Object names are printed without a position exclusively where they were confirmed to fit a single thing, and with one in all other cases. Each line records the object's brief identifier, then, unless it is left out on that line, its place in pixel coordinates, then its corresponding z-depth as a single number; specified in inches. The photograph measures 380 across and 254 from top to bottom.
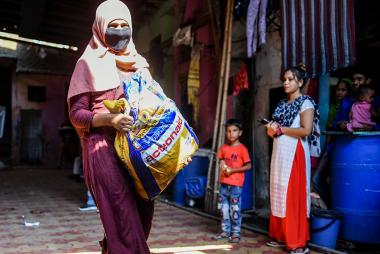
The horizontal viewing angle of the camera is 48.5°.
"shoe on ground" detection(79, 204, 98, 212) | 250.2
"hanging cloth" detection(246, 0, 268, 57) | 213.2
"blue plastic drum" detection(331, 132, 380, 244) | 159.0
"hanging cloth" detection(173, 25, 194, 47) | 298.5
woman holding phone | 156.1
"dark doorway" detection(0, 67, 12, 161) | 652.7
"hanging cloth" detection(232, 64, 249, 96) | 239.5
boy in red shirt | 178.1
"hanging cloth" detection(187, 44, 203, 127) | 331.3
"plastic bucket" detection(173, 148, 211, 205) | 259.6
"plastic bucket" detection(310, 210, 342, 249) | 161.6
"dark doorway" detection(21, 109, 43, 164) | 633.6
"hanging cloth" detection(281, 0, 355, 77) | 163.0
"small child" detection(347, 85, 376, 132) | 176.7
